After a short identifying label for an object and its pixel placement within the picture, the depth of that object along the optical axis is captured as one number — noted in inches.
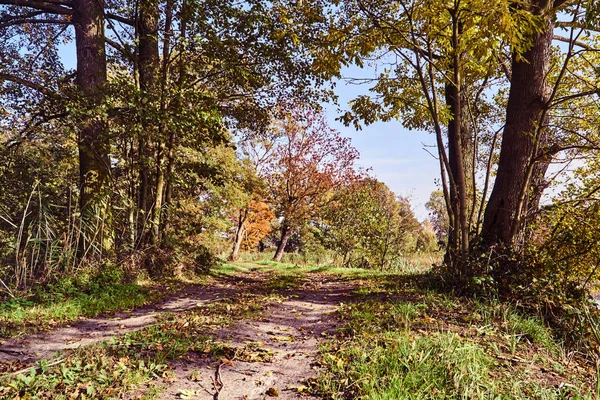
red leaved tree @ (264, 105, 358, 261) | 671.8
